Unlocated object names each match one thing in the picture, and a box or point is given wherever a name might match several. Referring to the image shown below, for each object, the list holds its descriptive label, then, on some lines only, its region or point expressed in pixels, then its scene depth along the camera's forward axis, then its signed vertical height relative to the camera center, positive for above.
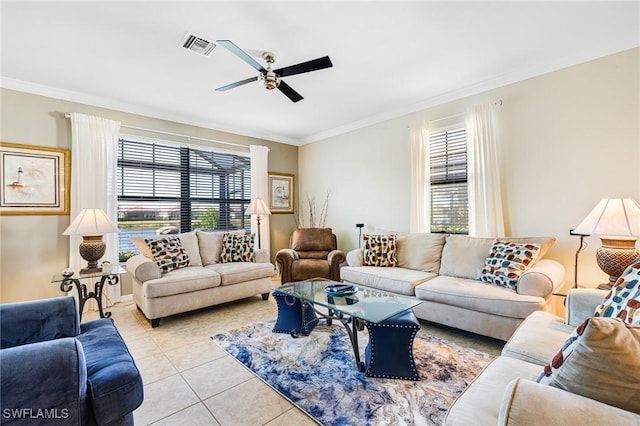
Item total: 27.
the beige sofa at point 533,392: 0.75 -0.67
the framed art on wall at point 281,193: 5.45 +0.45
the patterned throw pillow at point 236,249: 4.01 -0.46
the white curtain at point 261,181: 5.07 +0.63
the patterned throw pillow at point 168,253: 3.37 -0.44
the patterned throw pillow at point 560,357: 0.92 -0.48
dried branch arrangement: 5.41 +0.01
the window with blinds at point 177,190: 3.99 +0.43
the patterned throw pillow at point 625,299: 1.15 -0.39
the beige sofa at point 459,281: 2.36 -0.69
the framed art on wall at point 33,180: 3.13 +0.45
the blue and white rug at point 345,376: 1.66 -1.15
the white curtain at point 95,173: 3.45 +0.56
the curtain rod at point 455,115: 3.23 +1.25
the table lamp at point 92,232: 2.85 -0.14
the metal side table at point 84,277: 2.70 -0.61
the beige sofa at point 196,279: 2.99 -0.72
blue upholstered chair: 0.97 -0.64
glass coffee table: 2.04 -0.72
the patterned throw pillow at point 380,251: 3.71 -0.48
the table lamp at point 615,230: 2.07 -0.14
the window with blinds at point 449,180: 3.61 +0.44
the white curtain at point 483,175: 3.21 +0.45
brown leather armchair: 4.05 -0.70
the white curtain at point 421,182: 3.84 +0.44
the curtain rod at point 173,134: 3.88 +1.26
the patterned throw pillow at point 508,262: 2.63 -0.47
